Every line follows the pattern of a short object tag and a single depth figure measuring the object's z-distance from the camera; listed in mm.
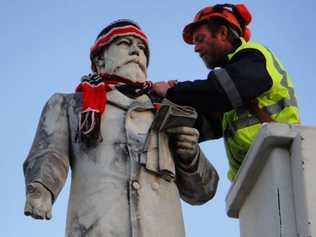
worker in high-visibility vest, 6172
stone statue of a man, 5992
